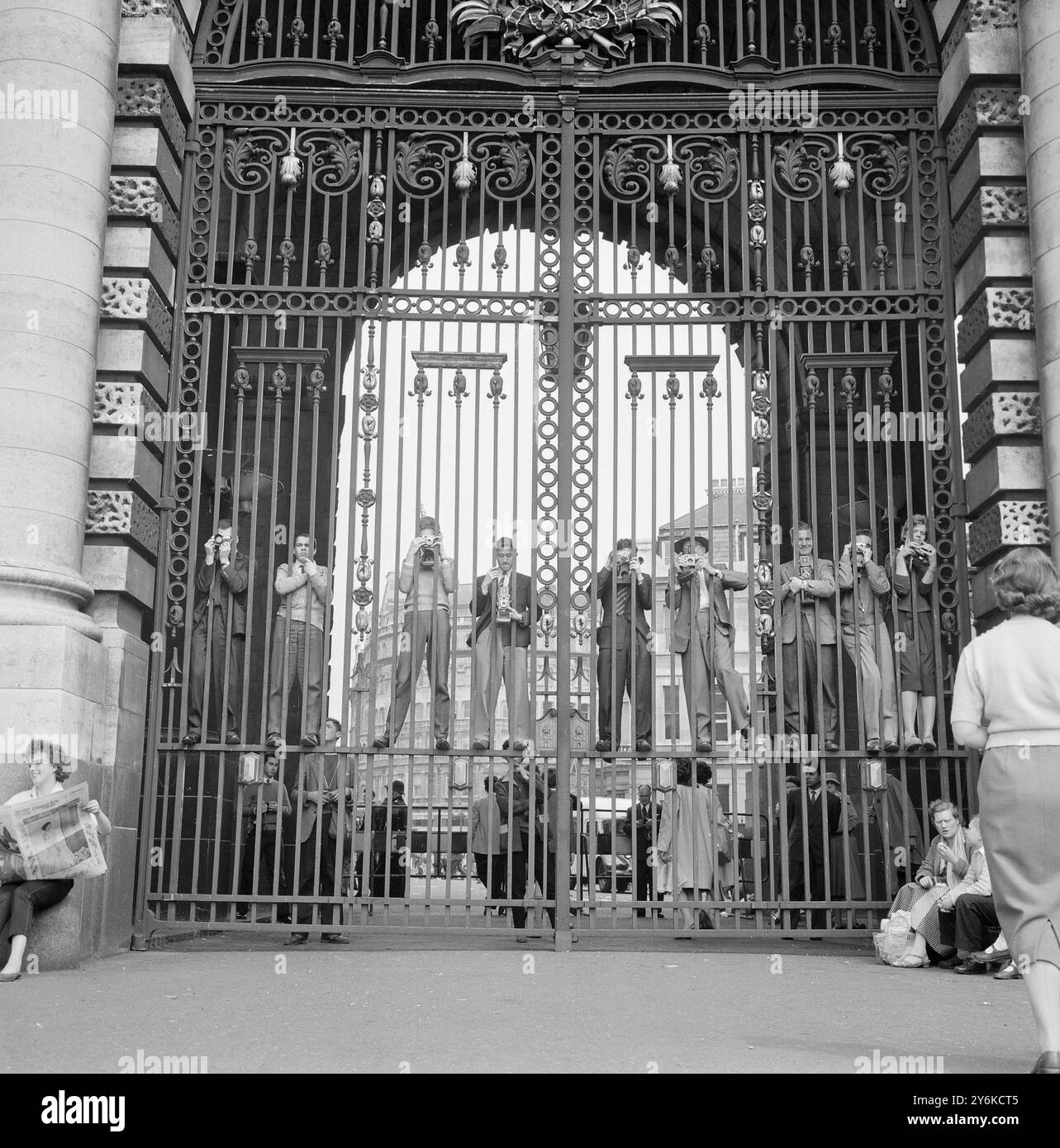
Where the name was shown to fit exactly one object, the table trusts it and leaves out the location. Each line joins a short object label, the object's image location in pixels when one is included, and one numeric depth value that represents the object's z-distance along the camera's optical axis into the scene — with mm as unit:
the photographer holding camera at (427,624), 10680
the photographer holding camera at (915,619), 10734
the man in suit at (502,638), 10875
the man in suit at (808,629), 10875
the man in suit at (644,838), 15141
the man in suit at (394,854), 15336
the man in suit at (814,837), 12836
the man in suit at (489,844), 10594
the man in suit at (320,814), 10289
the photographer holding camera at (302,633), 10703
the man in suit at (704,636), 10867
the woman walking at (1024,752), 5133
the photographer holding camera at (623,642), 10812
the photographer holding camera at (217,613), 10664
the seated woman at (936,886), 9805
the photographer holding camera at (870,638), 10773
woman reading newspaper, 8289
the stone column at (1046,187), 10016
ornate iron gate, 10602
